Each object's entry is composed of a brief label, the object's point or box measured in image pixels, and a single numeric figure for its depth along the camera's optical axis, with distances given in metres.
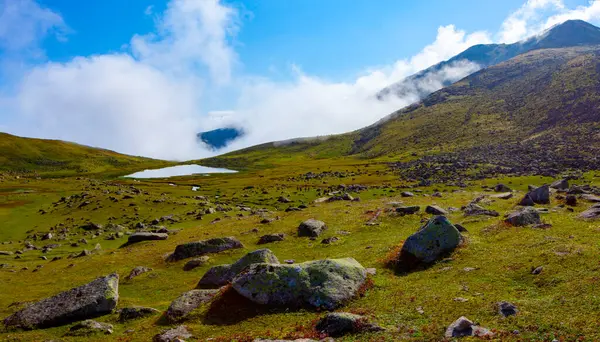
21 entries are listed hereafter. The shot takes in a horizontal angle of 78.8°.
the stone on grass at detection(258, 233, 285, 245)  48.81
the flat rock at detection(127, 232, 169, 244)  61.31
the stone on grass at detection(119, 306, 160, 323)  27.45
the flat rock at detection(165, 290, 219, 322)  25.62
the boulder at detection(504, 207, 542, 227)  37.06
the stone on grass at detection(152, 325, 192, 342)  22.02
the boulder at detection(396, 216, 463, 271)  31.03
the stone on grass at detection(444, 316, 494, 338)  17.20
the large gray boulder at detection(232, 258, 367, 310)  24.44
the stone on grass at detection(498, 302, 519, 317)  18.72
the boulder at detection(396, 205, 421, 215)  52.94
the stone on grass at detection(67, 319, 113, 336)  25.22
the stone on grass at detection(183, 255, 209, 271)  41.66
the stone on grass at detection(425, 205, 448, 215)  51.22
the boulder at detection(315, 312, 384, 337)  19.67
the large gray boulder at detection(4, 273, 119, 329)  27.45
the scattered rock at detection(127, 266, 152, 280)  40.53
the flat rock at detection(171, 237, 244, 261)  45.28
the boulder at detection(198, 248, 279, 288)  32.66
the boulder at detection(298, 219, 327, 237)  49.19
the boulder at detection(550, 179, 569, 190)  70.83
